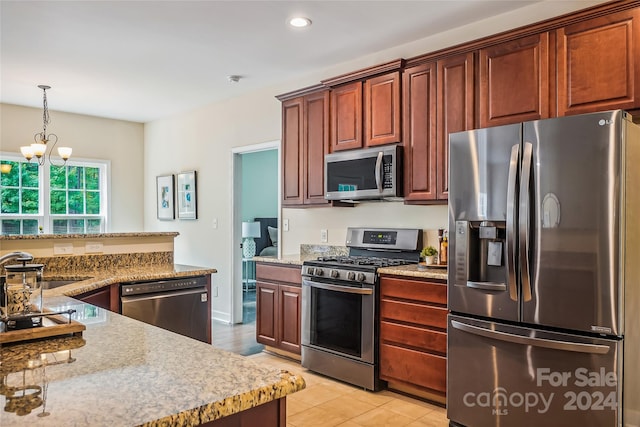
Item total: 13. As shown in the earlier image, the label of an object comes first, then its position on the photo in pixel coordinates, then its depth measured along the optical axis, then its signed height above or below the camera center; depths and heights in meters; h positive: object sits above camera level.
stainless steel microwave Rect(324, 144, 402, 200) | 3.39 +0.32
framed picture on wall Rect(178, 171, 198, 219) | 5.86 +0.25
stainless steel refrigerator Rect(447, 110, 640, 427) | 2.10 -0.28
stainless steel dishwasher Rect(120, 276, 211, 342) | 2.95 -0.58
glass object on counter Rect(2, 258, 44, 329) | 1.42 -0.26
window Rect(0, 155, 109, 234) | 5.68 +0.23
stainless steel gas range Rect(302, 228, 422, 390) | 3.19 -0.66
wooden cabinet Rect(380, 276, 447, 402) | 2.86 -0.76
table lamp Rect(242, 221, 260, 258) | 7.50 -0.33
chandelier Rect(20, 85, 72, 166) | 4.71 +0.78
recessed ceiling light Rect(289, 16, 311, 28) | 3.21 +1.34
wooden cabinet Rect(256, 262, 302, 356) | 3.80 -0.76
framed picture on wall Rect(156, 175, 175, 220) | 6.23 +0.25
